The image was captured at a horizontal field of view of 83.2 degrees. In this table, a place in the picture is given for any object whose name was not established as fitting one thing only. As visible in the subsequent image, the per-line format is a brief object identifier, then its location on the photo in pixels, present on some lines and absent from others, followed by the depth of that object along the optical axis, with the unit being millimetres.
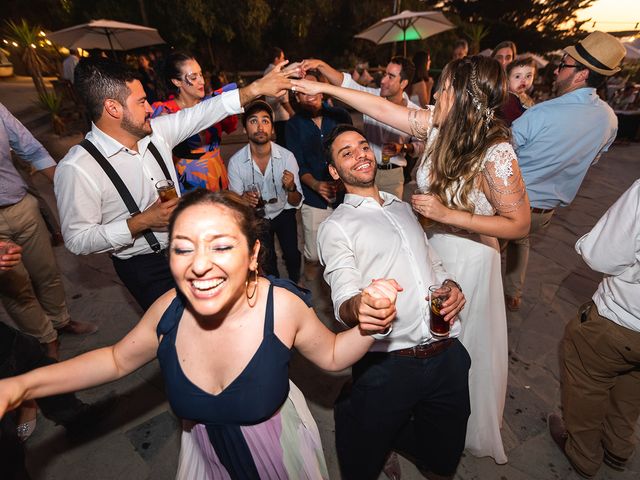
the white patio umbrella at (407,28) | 7750
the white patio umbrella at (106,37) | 6531
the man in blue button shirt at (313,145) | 3887
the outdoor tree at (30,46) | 8914
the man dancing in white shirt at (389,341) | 1942
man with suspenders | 2295
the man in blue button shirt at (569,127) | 3102
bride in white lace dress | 2051
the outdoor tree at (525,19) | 26094
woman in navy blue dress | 1424
